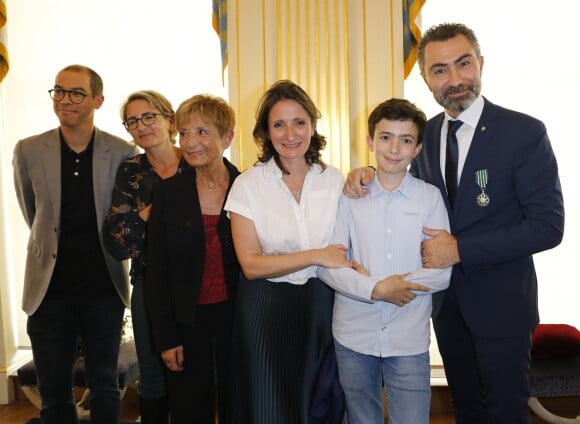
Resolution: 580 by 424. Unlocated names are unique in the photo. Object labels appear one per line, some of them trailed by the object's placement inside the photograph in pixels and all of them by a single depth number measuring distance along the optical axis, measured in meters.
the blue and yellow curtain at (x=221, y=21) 3.20
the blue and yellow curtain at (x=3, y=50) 3.22
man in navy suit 1.71
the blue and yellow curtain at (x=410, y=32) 3.10
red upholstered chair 2.70
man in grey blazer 2.33
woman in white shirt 1.76
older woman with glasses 2.21
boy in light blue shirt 1.69
